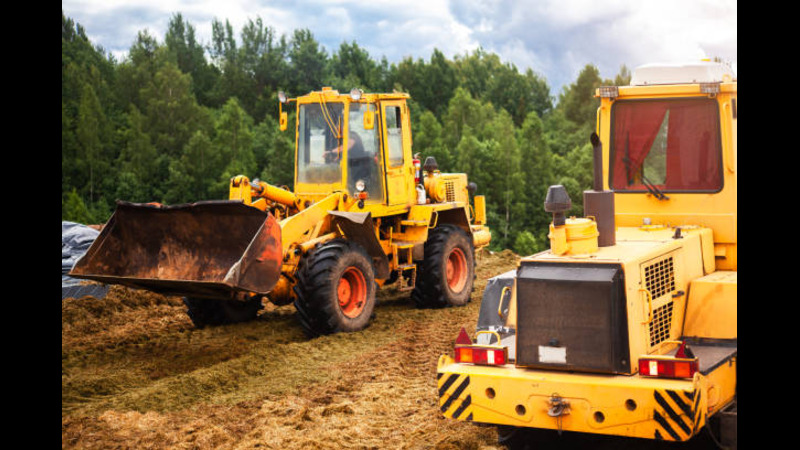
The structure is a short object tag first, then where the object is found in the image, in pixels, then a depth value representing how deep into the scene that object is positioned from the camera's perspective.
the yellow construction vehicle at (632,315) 4.96
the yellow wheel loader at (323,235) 9.34
